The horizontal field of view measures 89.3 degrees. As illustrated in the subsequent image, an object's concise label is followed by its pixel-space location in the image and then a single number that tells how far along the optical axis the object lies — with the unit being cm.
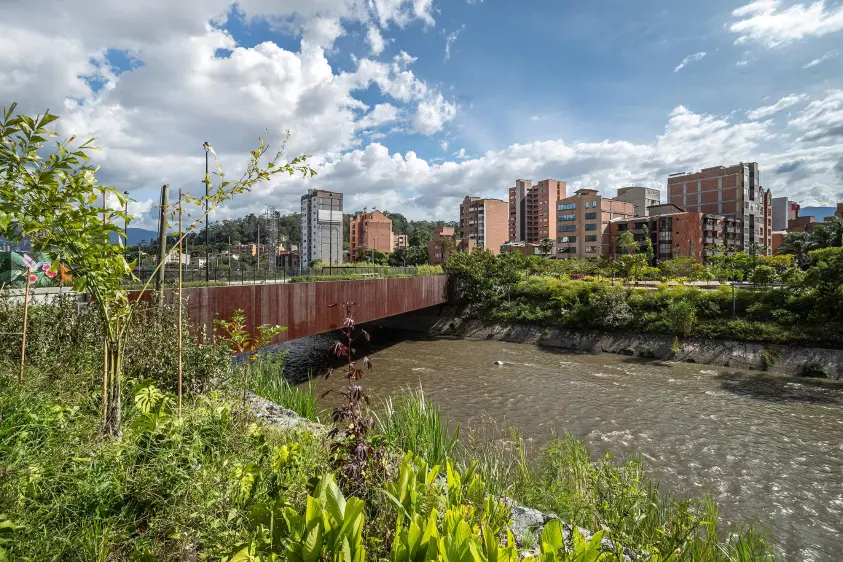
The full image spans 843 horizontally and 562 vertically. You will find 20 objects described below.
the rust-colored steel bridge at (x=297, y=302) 1027
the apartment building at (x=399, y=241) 11634
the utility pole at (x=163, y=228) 526
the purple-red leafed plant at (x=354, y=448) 329
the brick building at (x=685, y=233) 6144
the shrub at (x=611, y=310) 2338
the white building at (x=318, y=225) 8012
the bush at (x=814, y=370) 1709
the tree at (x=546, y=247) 7196
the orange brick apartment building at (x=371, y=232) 9712
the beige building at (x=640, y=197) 9429
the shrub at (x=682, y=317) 2123
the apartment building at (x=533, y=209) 10244
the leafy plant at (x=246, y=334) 573
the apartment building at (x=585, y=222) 7256
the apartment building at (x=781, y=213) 11975
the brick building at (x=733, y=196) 7425
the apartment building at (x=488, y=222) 9475
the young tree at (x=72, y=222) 286
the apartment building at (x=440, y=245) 7731
